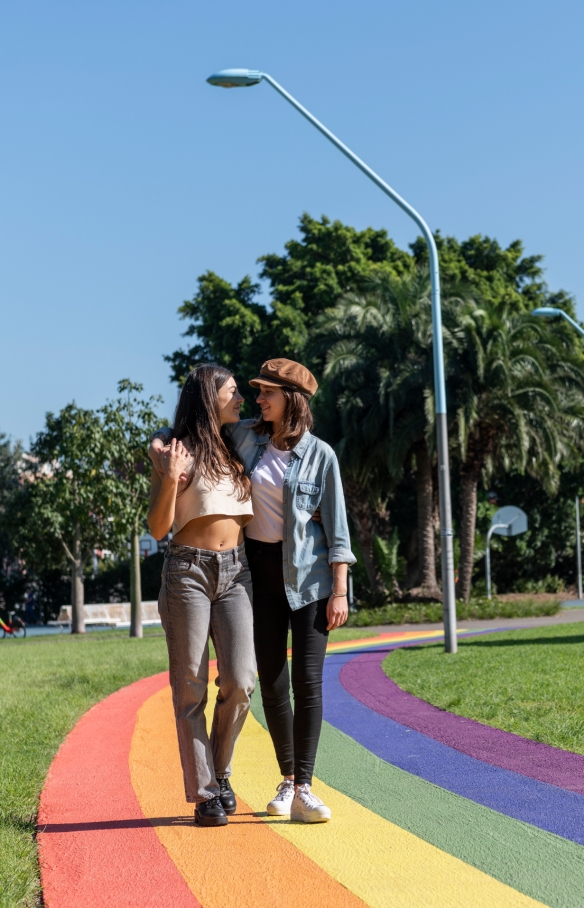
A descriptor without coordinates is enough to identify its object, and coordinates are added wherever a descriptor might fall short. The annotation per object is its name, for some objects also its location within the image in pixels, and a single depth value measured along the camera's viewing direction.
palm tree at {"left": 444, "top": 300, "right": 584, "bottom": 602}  27.52
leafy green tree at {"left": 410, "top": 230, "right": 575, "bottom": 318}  40.41
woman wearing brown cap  4.54
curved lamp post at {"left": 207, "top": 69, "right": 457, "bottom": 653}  13.70
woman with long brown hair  4.41
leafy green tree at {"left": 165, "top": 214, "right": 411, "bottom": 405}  38.72
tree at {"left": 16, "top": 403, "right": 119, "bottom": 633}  25.81
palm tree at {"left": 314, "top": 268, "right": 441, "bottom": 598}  27.83
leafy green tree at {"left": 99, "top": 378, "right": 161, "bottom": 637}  25.47
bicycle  30.43
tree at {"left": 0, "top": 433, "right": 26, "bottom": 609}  45.62
